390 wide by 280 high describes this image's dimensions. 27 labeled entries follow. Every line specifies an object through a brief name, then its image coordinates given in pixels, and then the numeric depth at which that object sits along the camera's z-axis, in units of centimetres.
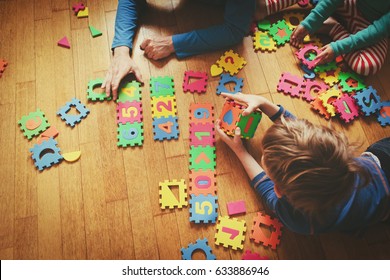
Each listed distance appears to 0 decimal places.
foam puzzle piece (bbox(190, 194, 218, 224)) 128
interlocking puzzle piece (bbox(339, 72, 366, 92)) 152
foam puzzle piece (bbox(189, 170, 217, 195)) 132
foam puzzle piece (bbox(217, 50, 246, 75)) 155
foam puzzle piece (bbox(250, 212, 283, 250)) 125
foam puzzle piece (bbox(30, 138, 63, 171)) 137
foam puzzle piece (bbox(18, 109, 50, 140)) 142
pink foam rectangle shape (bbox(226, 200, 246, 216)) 129
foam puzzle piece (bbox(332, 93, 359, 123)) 145
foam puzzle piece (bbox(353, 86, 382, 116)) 145
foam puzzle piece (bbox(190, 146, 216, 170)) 137
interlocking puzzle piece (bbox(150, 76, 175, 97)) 150
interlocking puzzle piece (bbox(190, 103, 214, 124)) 144
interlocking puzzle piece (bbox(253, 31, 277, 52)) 160
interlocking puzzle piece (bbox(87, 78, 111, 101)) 148
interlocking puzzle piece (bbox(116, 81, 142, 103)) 148
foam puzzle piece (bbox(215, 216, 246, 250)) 125
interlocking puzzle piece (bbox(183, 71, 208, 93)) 150
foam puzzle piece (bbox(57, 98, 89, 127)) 144
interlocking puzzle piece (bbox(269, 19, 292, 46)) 162
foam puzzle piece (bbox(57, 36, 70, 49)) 161
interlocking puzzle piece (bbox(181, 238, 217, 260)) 124
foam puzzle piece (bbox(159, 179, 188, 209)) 131
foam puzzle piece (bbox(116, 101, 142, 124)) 144
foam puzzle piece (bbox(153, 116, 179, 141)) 142
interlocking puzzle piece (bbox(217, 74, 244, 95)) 151
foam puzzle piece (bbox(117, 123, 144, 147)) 140
